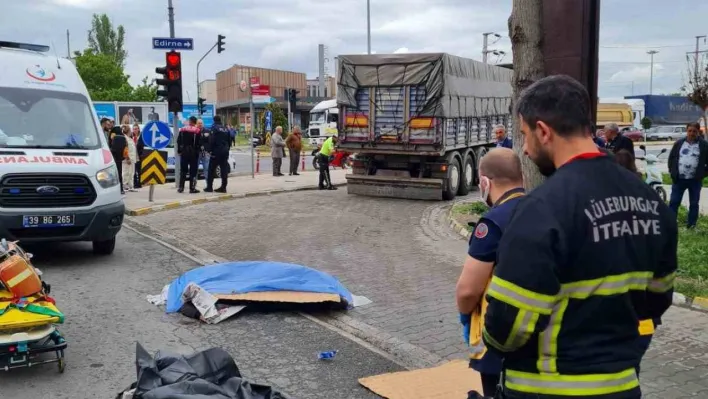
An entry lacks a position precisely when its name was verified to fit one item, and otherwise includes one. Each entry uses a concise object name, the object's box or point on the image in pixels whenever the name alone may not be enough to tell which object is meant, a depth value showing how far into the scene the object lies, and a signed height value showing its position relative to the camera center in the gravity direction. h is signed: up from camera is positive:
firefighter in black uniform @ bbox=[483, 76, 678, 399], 1.83 -0.38
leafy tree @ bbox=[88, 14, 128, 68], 68.81 +10.83
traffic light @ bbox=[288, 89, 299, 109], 34.75 +2.15
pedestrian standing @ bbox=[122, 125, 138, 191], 16.58 -0.61
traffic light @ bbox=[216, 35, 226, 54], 29.51 +4.36
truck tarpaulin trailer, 15.30 +0.32
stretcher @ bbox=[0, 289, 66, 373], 4.49 -1.38
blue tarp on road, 6.56 -1.52
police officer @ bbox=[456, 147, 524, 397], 2.84 -0.51
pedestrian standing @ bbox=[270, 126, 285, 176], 23.08 -0.45
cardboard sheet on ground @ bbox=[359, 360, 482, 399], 4.51 -1.81
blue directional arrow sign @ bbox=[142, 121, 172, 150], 14.07 +0.06
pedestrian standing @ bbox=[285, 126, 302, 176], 23.19 -0.38
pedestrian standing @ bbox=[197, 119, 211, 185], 16.50 -0.17
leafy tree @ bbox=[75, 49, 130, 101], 48.72 +5.04
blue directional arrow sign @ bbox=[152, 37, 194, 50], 15.03 +2.23
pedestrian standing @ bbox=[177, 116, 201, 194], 16.20 -0.24
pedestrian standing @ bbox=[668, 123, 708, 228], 10.38 -0.54
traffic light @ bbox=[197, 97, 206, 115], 27.83 +1.32
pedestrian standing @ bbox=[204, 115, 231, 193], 16.33 -0.25
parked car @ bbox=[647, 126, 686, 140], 57.34 -0.02
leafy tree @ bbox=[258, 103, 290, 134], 55.56 +1.54
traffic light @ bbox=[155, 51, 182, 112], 15.74 +1.42
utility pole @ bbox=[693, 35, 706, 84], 26.03 +2.55
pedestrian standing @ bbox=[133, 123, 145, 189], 18.19 -0.46
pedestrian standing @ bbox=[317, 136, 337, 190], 18.30 -0.81
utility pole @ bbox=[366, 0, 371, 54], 37.69 +6.68
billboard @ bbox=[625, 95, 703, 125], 63.19 +2.37
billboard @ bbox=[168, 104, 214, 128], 27.77 +1.07
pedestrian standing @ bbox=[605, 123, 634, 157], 9.28 -0.10
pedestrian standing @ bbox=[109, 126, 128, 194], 15.21 -0.16
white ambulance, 7.67 -0.26
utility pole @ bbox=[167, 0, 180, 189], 16.38 +0.24
